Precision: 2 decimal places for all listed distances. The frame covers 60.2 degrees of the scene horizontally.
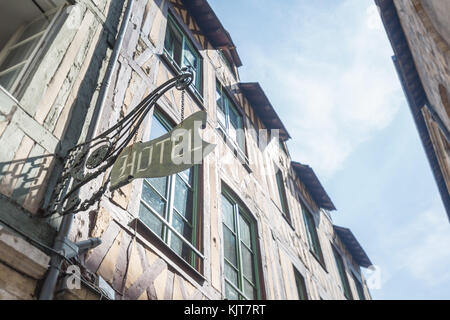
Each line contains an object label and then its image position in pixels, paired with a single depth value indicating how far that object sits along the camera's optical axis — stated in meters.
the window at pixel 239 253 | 5.47
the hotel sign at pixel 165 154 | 2.77
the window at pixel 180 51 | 7.06
